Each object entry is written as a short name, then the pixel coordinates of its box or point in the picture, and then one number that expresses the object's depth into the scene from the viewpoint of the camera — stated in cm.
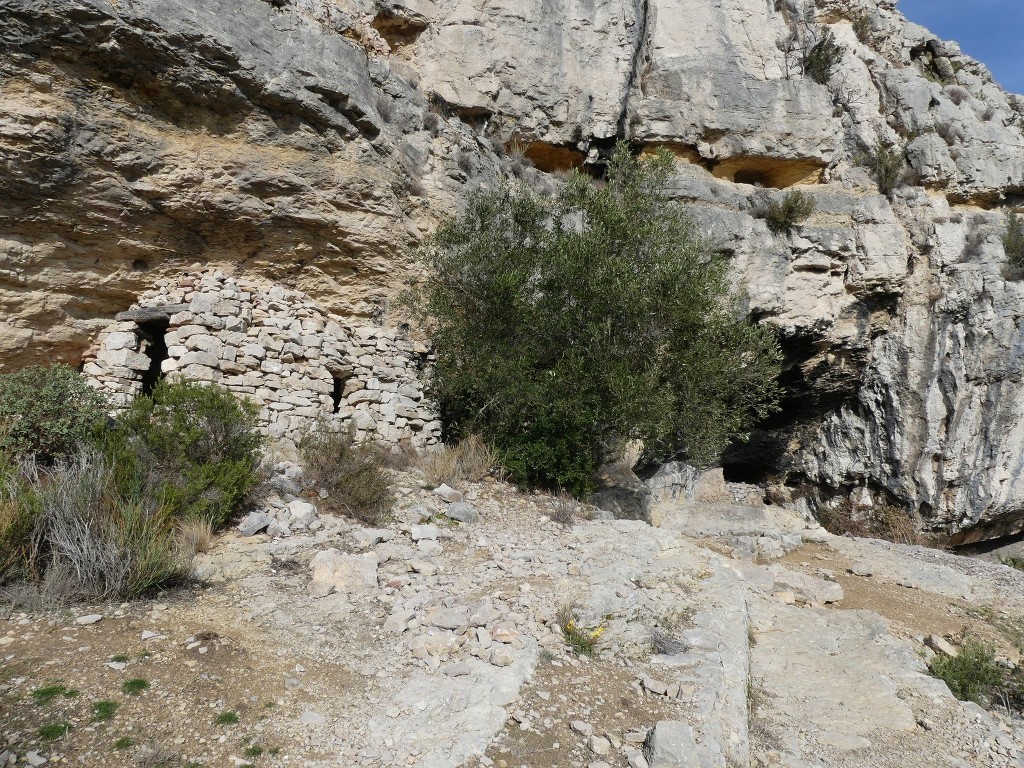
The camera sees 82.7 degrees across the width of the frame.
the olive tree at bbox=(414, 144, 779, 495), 858
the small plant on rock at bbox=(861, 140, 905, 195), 1434
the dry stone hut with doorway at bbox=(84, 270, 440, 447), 805
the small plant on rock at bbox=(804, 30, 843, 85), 1525
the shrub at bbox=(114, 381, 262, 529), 514
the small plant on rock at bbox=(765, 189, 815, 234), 1341
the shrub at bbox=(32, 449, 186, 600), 395
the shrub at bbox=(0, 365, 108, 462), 544
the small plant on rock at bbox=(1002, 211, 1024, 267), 1372
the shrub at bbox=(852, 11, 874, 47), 1631
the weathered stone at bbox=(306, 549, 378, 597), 461
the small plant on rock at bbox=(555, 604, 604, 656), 427
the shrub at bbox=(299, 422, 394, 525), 618
